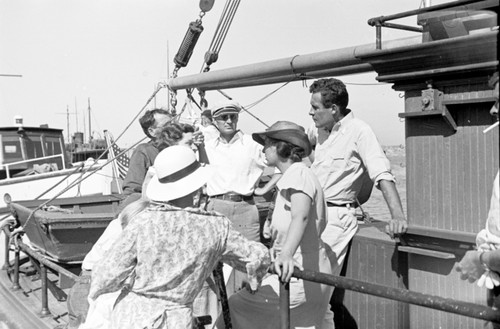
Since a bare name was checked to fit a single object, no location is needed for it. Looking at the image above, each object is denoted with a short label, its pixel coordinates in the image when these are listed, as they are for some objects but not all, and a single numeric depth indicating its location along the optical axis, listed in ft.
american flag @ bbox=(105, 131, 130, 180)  41.53
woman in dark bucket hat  9.63
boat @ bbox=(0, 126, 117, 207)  37.40
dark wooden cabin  8.38
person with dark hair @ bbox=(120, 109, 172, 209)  15.90
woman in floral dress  7.66
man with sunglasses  14.62
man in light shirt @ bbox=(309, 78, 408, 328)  11.26
